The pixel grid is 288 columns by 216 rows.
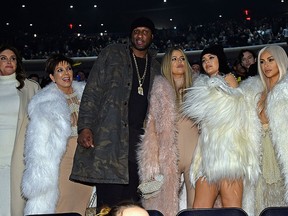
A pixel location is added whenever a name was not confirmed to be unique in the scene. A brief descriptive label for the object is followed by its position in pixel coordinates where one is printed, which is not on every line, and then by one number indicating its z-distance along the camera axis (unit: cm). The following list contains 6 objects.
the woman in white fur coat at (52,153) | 382
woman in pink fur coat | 358
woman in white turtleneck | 414
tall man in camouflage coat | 354
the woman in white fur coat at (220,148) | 328
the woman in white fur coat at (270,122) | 337
